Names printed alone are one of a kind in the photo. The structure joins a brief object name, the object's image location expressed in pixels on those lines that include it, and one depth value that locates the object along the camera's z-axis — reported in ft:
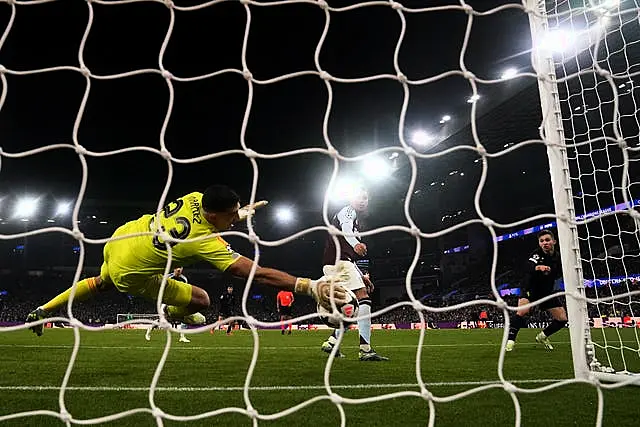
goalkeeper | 10.36
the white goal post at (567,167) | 7.08
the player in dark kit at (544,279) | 19.36
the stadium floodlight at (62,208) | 82.43
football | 8.43
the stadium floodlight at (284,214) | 90.02
